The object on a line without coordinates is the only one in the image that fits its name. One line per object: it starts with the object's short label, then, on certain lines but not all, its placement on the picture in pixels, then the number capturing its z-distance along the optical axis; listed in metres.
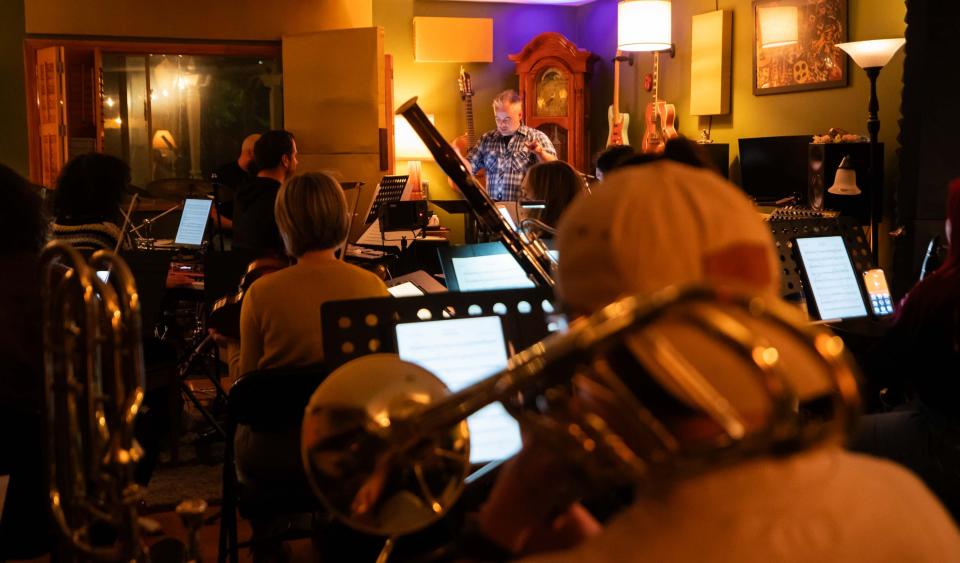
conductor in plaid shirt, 7.79
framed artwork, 6.08
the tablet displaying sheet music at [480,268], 2.81
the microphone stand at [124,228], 3.61
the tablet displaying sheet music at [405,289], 2.79
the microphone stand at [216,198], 4.86
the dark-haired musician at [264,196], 3.93
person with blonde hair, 2.56
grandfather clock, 8.56
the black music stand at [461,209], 6.06
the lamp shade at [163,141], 8.09
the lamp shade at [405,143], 8.48
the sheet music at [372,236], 5.85
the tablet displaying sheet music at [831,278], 2.95
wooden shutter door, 7.23
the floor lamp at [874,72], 5.19
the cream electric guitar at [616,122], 7.84
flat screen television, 6.07
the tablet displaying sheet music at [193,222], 5.46
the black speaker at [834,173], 5.29
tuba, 1.15
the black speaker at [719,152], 6.80
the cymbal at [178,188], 5.79
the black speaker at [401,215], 5.66
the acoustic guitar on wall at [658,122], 7.16
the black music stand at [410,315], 1.69
